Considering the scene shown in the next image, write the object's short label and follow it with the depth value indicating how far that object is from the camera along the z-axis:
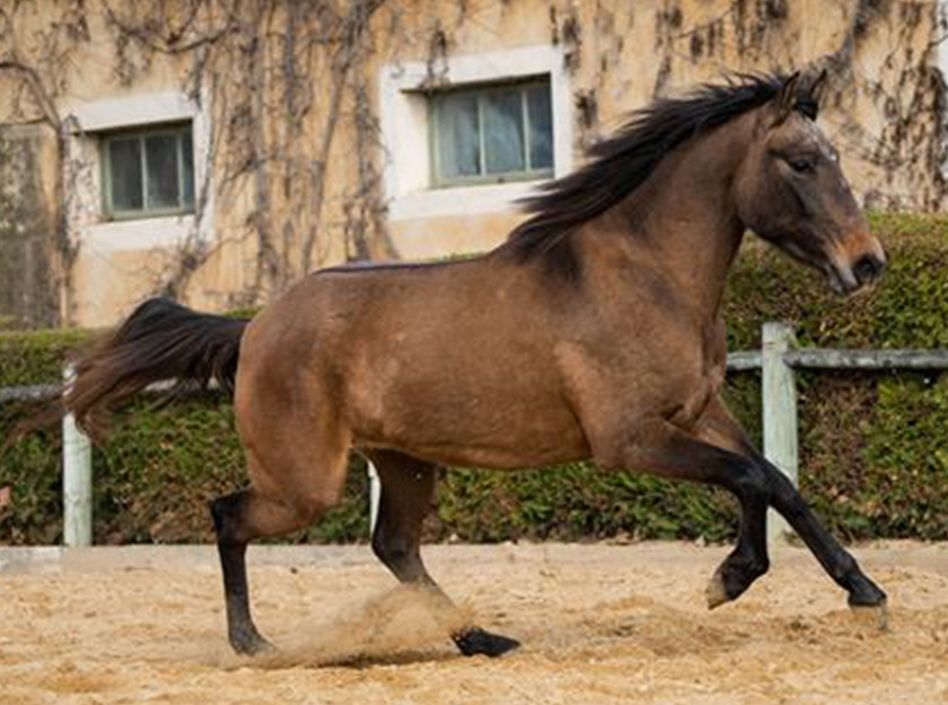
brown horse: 7.55
